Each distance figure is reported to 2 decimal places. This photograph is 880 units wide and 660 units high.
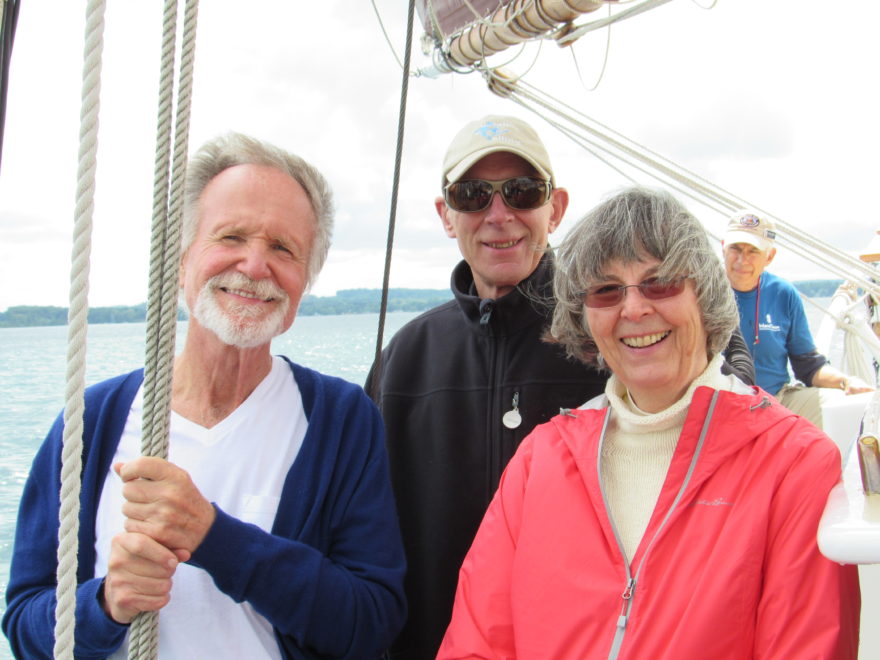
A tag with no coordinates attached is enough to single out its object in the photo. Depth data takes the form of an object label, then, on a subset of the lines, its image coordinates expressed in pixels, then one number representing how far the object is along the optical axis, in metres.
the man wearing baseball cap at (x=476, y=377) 2.04
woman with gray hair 1.22
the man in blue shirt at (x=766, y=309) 4.02
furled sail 3.22
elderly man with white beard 1.37
